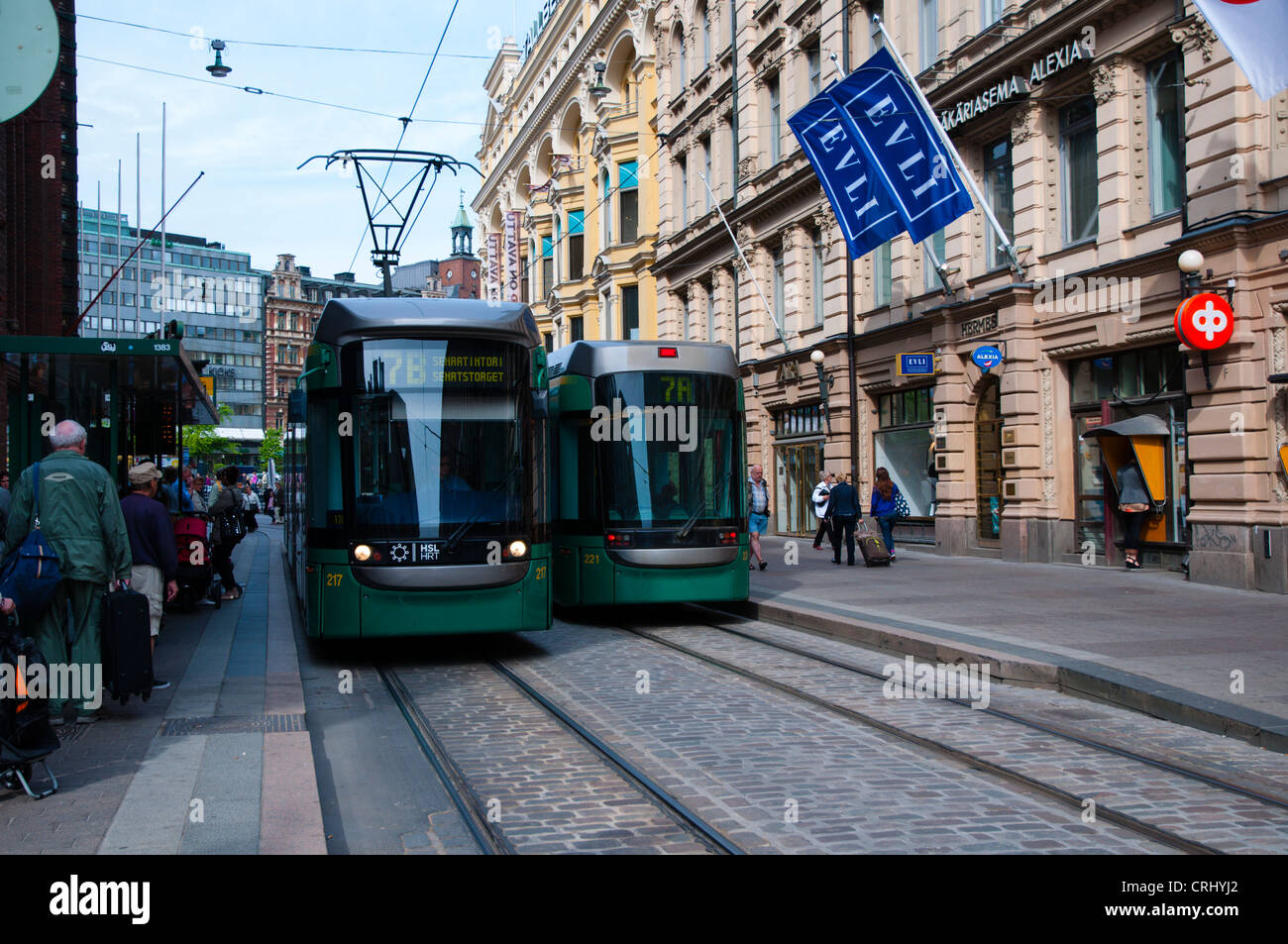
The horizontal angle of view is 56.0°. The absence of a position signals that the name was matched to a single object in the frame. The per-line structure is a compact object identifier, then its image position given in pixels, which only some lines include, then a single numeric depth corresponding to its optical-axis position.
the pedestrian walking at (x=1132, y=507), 17.47
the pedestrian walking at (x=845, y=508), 20.73
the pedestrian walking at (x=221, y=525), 16.11
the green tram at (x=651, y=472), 13.24
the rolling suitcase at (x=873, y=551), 20.20
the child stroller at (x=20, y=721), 5.73
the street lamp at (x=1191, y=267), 15.54
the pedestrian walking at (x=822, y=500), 24.84
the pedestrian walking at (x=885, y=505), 20.98
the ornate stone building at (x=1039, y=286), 15.41
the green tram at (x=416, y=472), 10.20
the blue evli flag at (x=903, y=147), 19.58
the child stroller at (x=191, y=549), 14.08
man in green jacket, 7.09
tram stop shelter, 12.05
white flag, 8.84
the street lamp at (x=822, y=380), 26.81
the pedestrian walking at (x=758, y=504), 20.81
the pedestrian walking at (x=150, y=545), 8.82
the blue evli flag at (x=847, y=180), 20.88
